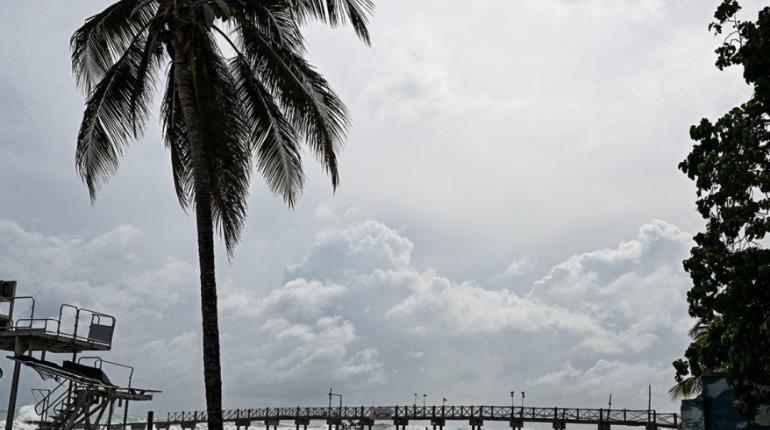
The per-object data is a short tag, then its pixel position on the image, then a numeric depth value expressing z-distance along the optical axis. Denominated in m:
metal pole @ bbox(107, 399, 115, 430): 24.52
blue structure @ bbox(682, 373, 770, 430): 15.34
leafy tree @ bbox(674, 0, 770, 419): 14.90
